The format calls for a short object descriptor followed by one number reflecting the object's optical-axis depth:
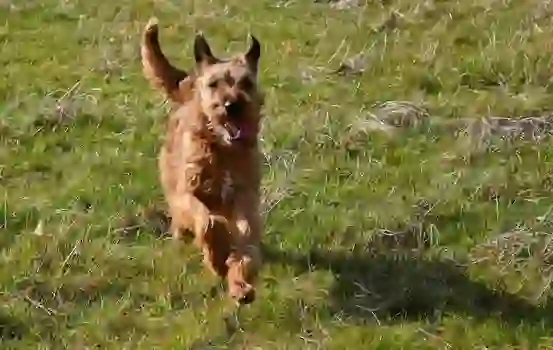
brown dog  11.65
